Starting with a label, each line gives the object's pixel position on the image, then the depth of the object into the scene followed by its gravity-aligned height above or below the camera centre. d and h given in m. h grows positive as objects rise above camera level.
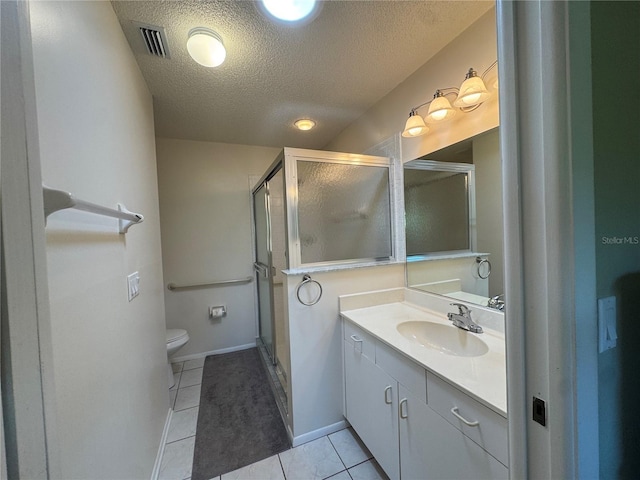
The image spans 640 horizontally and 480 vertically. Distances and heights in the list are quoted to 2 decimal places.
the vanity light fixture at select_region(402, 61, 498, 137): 1.20 +0.70
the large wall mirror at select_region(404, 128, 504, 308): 1.33 +0.06
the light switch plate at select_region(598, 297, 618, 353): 0.51 -0.22
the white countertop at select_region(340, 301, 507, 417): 0.83 -0.55
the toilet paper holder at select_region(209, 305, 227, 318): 2.81 -0.83
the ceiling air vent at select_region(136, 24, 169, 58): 1.30 +1.16
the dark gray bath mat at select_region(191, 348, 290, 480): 1.52 -1.38
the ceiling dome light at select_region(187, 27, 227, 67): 1.31 +1.09
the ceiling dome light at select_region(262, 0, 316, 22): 1.16 +1.13
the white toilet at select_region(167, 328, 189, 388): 2.22 -0.95
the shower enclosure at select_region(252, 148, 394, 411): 1.66 +0.16
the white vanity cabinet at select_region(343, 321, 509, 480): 0.81 -0.80
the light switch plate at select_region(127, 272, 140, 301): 1.19 -0.21
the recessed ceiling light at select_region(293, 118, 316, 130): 2.37 +1.13
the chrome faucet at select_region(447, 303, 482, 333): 1.28 -0.50
